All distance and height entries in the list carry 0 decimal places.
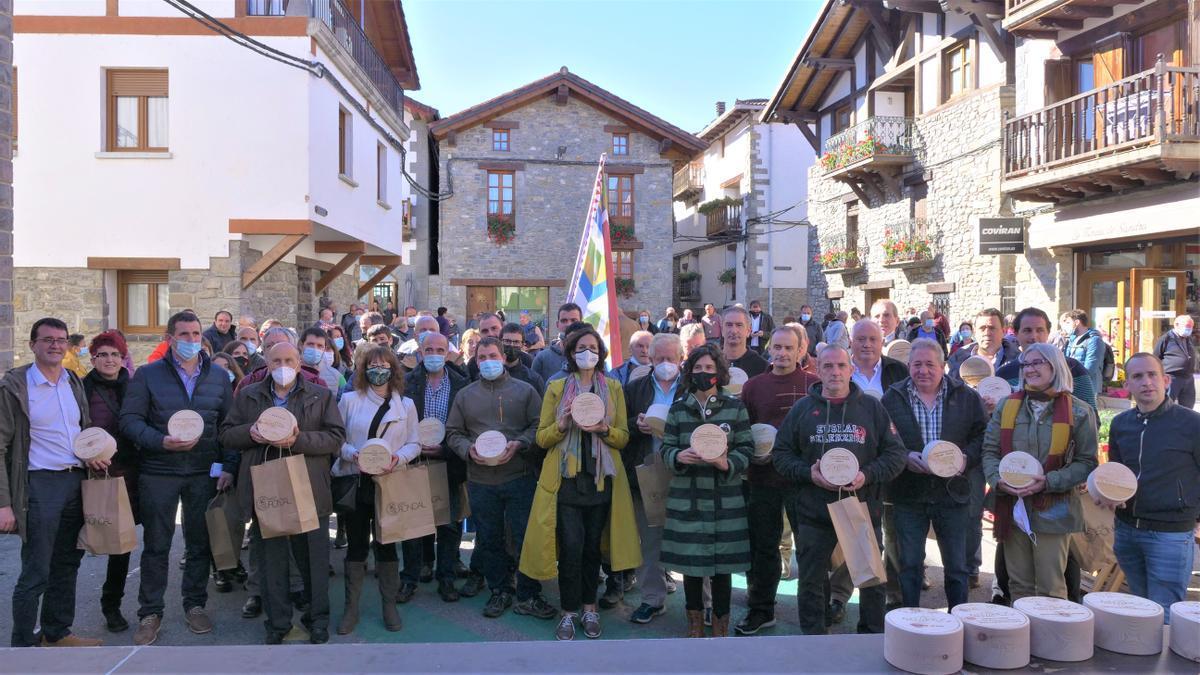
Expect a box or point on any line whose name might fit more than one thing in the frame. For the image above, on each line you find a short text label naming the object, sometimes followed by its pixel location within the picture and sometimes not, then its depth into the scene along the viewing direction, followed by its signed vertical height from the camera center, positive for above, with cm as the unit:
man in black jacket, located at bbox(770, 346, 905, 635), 459 -71
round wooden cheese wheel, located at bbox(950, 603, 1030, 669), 247 -92
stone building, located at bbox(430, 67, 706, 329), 2839 +432
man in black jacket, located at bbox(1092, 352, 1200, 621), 427 -83
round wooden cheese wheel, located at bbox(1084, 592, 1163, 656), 253 -90
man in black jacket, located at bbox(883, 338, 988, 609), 479 -82
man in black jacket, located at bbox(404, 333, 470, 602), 605 -56
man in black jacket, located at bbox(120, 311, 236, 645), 512 -82
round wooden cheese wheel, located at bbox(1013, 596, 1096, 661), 250 -91
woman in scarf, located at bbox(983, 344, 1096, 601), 447 -74
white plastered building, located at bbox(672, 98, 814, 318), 3228 +413
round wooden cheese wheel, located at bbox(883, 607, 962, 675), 242 -92
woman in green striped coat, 484 -97
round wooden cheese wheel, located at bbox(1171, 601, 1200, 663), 245 -89
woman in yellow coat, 525 -106
